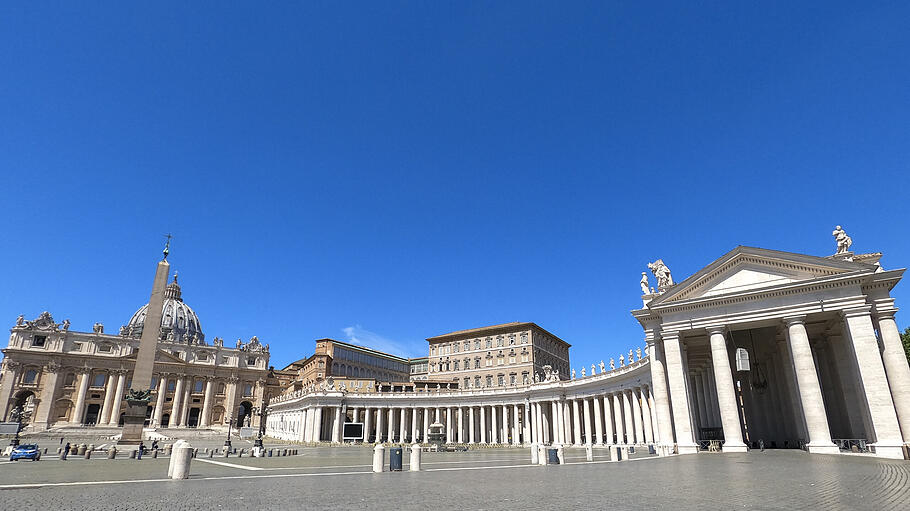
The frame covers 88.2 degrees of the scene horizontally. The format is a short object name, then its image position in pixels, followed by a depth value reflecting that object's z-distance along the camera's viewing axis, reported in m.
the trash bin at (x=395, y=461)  21.16
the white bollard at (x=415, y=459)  20.43
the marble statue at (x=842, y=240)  32.16
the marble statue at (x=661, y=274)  38.72
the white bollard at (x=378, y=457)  20.11
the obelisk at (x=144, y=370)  47.67
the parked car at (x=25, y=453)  30.22
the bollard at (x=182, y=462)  16.92
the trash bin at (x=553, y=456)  25.66
